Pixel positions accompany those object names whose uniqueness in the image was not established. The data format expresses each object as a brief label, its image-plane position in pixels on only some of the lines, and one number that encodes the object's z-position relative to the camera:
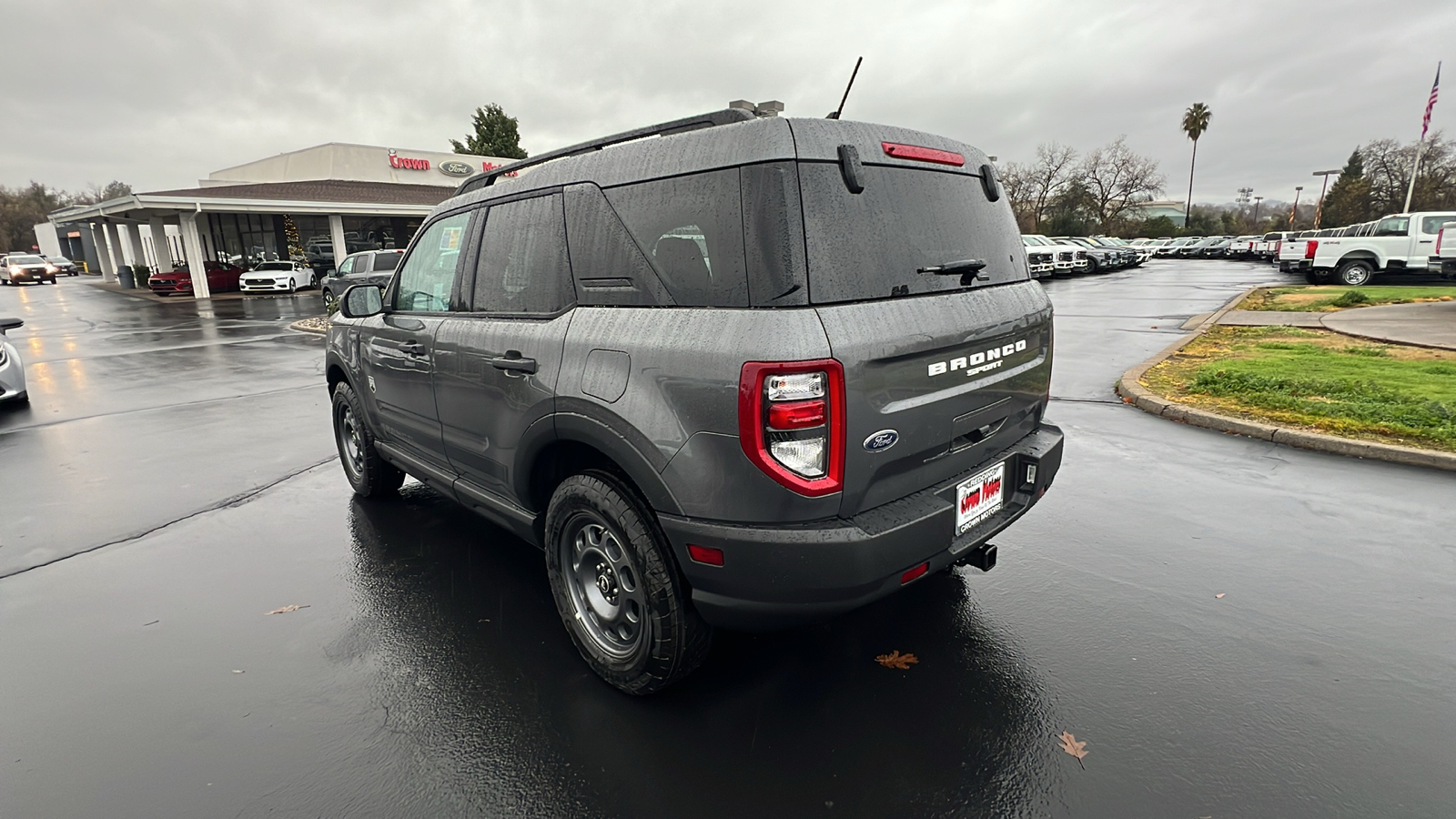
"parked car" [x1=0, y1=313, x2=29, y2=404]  8.21
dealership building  30.31
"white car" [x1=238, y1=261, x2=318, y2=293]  31.12
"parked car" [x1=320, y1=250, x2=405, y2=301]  19.55
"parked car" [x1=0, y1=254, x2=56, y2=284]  42.97
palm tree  78.25
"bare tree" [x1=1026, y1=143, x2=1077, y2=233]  70.31
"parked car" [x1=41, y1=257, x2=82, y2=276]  53.98
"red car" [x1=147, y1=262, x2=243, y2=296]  30.98
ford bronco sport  2.23
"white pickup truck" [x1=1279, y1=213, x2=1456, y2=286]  18.66
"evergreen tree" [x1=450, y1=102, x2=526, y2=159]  59.22
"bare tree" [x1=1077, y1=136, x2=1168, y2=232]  69.50
